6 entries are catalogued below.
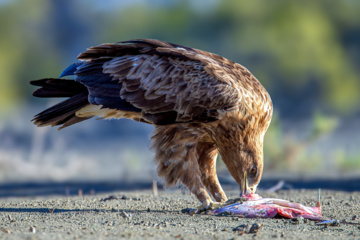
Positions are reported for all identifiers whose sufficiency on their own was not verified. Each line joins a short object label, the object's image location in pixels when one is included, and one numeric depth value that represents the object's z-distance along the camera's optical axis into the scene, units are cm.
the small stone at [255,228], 1042
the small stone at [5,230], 1022
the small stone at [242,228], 1051
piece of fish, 1200
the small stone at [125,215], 1182
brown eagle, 1329
